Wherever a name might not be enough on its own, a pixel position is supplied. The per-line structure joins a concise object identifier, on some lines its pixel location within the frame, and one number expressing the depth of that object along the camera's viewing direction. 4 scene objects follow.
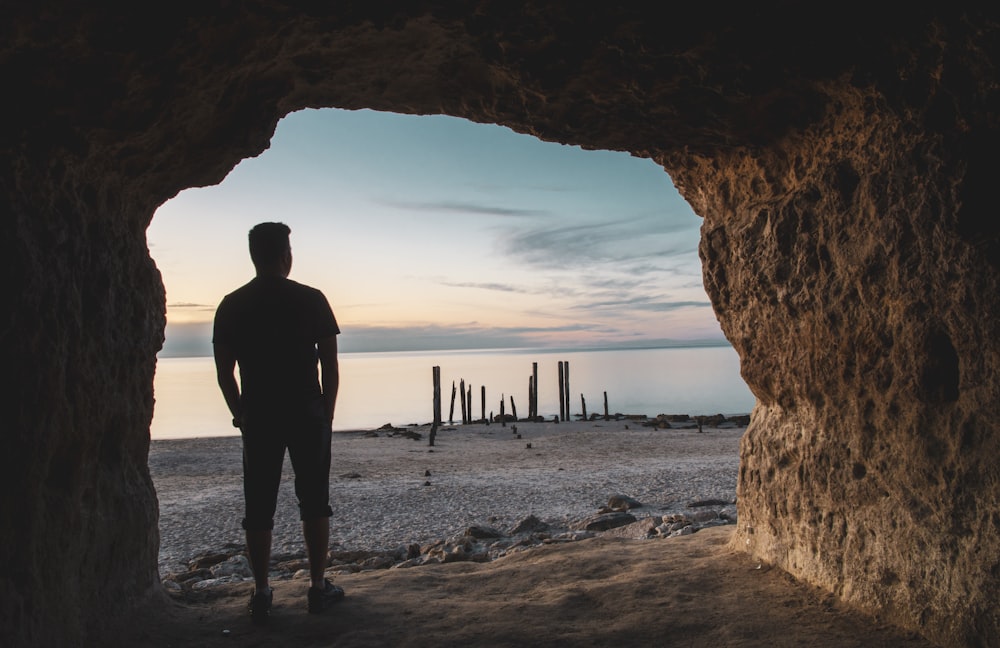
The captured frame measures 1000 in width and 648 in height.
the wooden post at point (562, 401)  32.09
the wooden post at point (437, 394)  28.80
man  3.56
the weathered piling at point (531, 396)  33.56
